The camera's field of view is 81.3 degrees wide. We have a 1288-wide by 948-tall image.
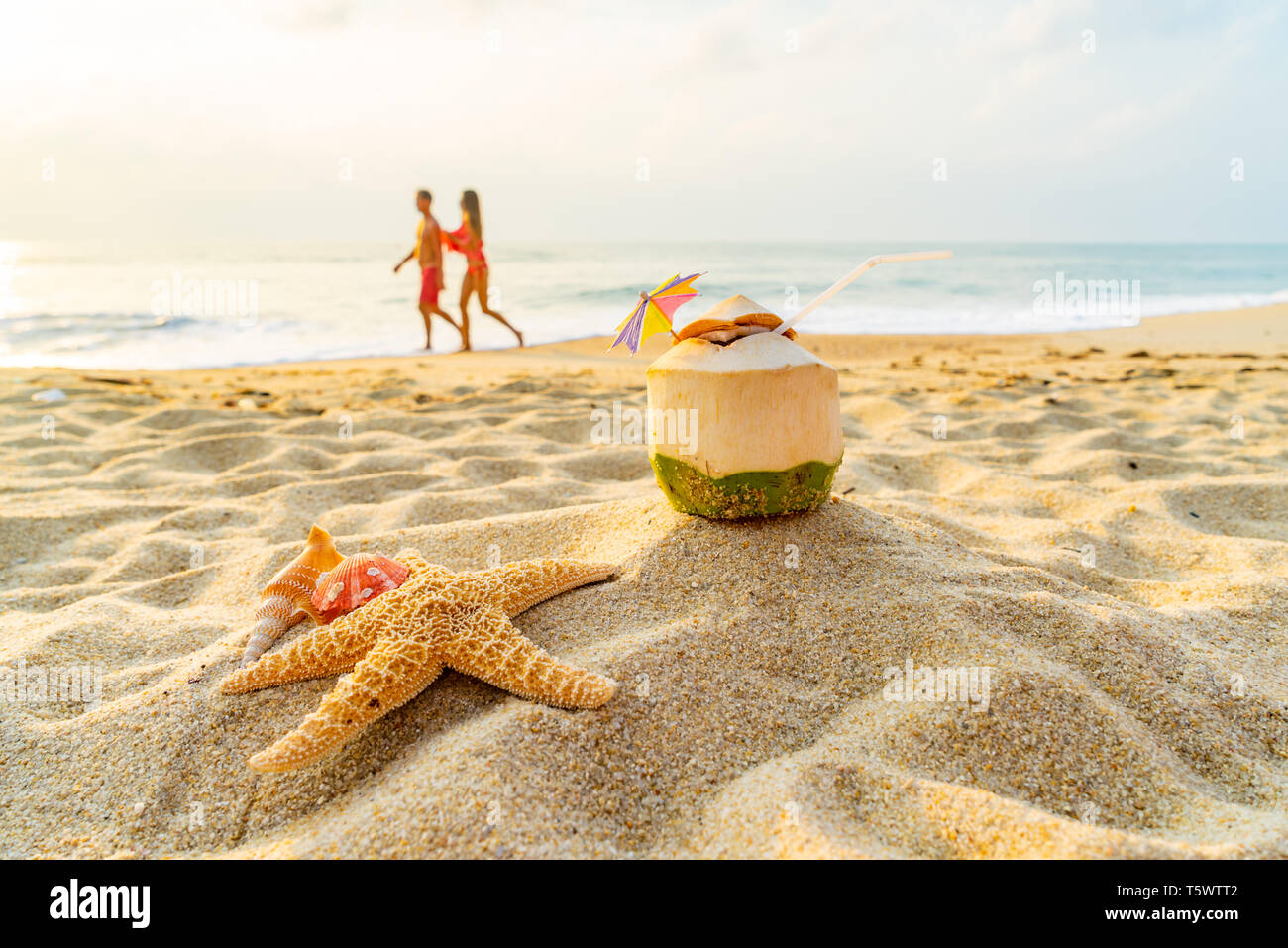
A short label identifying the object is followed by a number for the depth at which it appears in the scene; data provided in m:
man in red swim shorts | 10.45
